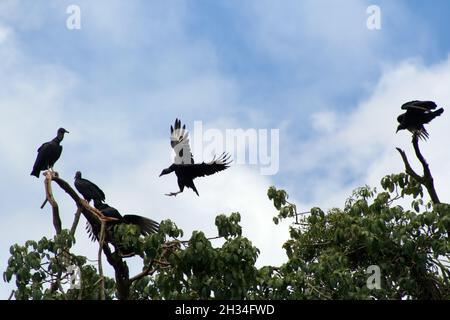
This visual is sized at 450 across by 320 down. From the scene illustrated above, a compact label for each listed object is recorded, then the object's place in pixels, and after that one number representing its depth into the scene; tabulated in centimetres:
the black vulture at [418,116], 1369
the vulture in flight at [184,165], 1234
